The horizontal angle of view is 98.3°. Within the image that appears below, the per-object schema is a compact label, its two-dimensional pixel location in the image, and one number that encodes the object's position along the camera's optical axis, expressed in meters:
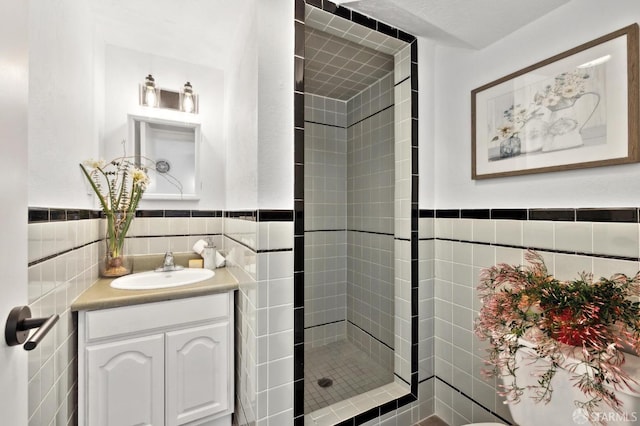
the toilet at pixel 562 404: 0.78
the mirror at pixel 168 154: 1.81
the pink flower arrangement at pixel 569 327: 0.81
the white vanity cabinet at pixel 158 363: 1.25
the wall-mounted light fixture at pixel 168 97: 1.83
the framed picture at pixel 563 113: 0.98
